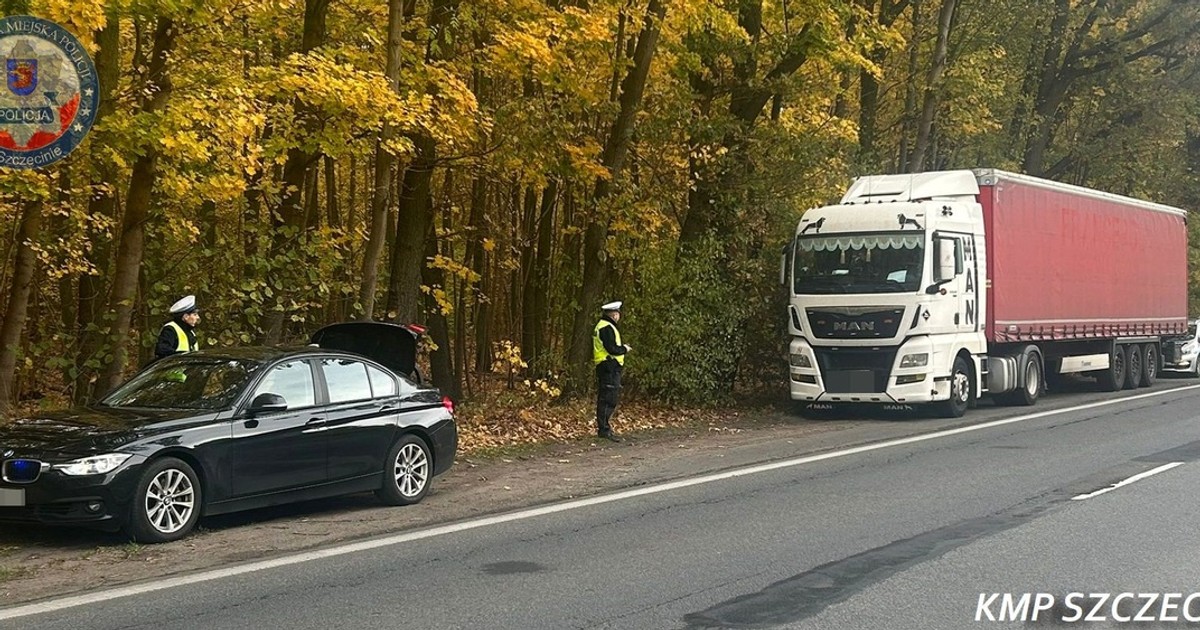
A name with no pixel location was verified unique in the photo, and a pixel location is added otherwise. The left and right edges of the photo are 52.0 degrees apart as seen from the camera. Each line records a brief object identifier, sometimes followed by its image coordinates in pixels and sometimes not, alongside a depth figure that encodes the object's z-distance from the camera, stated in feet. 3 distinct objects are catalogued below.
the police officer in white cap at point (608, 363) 53.16
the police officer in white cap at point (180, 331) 40.32
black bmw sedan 28.71
